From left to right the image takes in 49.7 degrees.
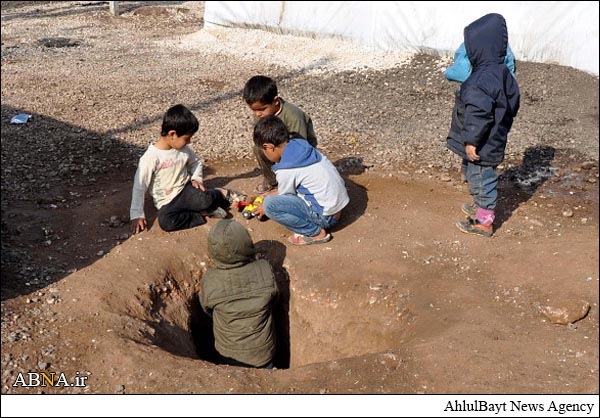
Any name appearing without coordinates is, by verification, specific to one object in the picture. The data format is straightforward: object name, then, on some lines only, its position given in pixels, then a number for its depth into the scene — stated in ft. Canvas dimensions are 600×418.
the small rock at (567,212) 18.85
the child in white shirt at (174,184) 16.70
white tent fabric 33.53
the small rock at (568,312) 13.33
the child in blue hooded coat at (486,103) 15.33
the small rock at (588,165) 22.26
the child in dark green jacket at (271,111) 17.20
